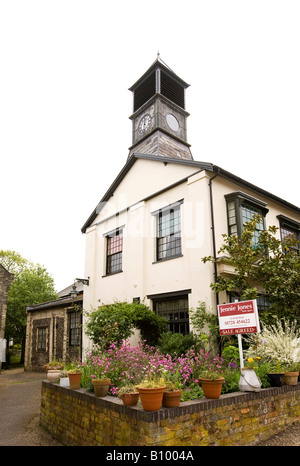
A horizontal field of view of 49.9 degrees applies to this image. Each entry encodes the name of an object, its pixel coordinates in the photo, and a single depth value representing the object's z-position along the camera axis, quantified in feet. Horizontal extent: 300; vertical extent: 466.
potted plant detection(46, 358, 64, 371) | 26.01
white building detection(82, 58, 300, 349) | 36.24
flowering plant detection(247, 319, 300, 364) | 22.93
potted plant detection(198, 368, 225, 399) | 16.44
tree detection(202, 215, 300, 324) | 31.14
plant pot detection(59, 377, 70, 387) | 21.55
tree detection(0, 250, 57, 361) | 86.63
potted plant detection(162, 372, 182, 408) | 14.53
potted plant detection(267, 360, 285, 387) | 20.48
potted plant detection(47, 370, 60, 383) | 23.38
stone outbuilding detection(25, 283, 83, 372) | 56.90
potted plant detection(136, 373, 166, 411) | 13.87
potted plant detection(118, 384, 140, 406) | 14.85
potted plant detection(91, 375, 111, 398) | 17.21
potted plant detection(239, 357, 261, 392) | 18.38
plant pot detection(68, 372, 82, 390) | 20.06
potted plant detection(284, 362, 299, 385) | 20.99
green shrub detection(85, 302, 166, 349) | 32.24
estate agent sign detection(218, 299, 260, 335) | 19.48
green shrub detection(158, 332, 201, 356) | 30.91
